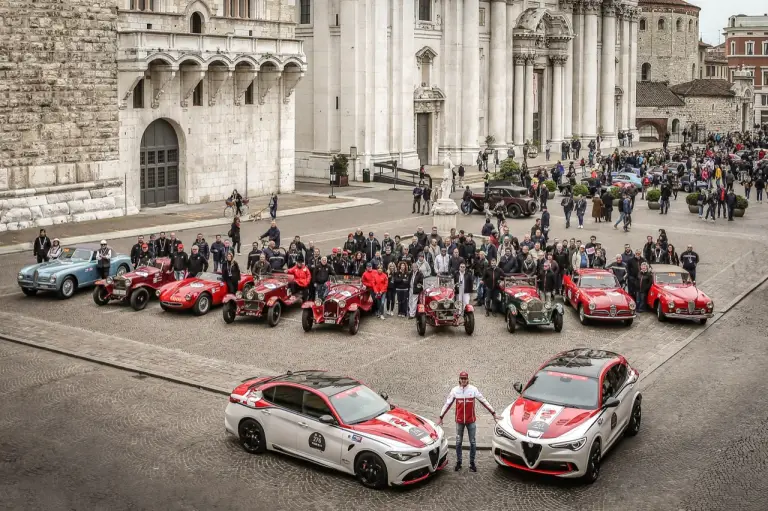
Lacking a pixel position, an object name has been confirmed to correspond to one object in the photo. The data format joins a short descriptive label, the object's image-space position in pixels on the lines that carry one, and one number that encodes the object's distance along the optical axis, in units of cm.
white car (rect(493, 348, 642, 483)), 1516
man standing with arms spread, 1584
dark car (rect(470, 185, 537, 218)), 4556
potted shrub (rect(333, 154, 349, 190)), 5622
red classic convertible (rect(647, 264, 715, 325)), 2558
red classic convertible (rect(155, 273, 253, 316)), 2586
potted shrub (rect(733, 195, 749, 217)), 4559
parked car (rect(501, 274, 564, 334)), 2464
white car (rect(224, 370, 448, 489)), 1498
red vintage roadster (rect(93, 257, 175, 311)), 2680
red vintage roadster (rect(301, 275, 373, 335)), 2438
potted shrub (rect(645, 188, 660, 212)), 4847
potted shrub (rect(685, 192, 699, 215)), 4684
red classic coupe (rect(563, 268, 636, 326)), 2511
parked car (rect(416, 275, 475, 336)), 2428
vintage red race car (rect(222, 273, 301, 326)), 2509
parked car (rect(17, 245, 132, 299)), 2764
